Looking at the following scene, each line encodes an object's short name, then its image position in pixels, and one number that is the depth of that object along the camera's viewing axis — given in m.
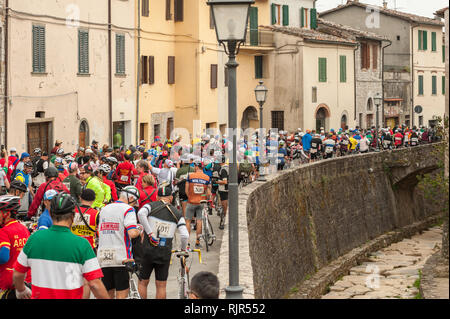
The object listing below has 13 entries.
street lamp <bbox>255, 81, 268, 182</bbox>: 36.39
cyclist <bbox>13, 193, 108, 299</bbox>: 10.98
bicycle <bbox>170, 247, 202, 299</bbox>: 17.60
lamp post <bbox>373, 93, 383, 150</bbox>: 59.35
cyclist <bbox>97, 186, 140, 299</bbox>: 15.64
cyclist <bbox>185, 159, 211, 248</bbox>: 26.36
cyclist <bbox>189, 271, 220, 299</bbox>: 10.47
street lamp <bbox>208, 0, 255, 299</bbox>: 14.20
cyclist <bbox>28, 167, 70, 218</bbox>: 20.19
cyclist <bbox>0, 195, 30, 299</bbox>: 12.60
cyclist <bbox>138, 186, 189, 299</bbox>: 17.07
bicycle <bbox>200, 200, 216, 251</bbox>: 26.73
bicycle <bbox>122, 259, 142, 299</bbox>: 15.31
